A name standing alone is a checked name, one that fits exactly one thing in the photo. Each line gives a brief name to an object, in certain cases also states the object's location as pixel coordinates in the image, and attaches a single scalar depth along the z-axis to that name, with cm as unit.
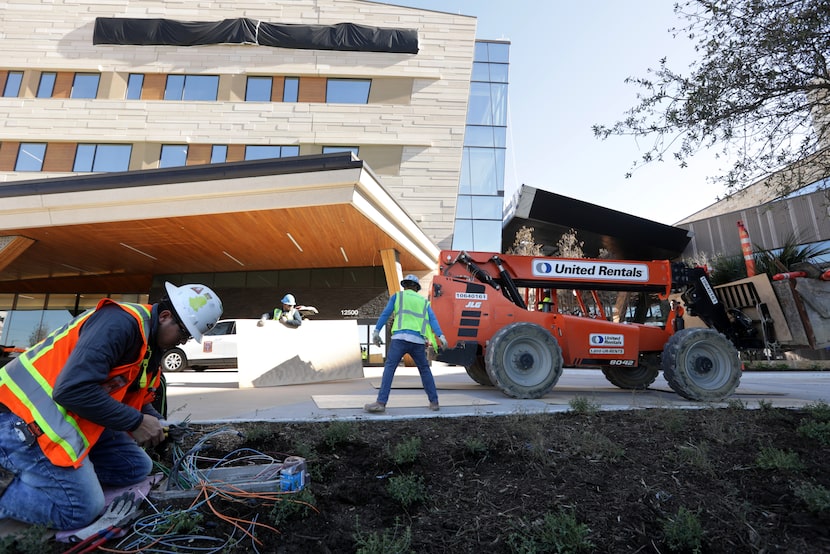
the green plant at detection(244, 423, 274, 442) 368
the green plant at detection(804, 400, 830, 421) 415
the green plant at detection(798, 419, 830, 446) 356
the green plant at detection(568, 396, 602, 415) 463
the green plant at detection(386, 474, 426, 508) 259
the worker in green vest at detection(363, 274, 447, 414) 531
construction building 1686
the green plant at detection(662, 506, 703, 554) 214
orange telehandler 639
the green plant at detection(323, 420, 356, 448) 357
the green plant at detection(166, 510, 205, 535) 224
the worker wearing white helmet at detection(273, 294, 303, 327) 959
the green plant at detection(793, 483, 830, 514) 240
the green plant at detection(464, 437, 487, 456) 332
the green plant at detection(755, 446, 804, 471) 297
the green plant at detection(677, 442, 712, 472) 300
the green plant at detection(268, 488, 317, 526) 238
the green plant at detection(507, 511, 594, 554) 212
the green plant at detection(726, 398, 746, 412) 478
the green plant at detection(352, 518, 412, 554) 199
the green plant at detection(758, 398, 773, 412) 465
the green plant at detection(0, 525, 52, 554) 200
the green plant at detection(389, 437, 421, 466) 311
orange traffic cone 701
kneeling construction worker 228
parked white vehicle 1316
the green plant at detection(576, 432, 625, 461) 325
